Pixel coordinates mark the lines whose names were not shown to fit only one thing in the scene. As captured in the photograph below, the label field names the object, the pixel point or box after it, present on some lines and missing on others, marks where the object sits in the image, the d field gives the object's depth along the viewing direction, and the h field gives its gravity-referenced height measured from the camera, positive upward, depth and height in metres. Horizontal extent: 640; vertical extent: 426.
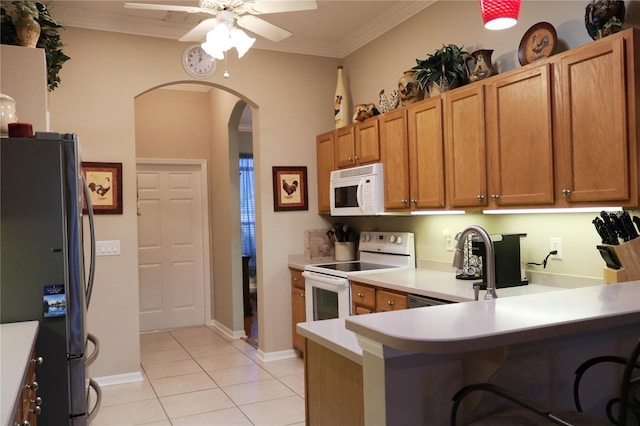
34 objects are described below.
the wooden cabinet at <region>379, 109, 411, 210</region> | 3.58 +0.43
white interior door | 5.97 -0.33
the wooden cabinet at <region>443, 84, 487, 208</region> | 2.90 +0.41
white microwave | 3.84 +0.20
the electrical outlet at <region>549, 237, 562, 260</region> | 2.78 -0.21
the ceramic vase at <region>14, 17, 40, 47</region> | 2.78 +1.12
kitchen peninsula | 1.21 -0.41
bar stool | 1.16 -0.55
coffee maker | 2.77 -0.27
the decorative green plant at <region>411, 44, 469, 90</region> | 3.22 +0.98
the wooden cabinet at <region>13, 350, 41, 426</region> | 1.53 -0.61
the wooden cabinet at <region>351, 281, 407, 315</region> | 3.15 -0.59
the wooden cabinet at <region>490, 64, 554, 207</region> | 2.50 +0.40
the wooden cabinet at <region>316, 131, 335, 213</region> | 4.59 +0.49
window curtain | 8.64 +0.25
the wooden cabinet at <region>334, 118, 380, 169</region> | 3.93 +0.61
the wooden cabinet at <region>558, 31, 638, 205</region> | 2.12 +0.40
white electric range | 3.78 -0.44
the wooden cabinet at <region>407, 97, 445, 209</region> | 3.25 +0.41
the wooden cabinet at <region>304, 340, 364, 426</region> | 1.58 -0.61
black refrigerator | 2.14 -0.16
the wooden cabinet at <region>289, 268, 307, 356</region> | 4.47 -0.82
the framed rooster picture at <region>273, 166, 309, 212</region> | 4.64 +0.28
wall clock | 4.31 +1.41
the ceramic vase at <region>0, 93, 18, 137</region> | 2.24 +0.52
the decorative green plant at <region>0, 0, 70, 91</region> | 2.77 +1.19
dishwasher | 2.79 -0.52
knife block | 2.15 -0.23
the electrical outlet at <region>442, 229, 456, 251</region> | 3.59 -0.20
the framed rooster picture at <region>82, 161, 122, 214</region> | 3.96 +0.30
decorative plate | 2.65 +0.94
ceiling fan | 2.67 +1.19
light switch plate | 3.98 -0.22
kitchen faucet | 1.74 -0.16
